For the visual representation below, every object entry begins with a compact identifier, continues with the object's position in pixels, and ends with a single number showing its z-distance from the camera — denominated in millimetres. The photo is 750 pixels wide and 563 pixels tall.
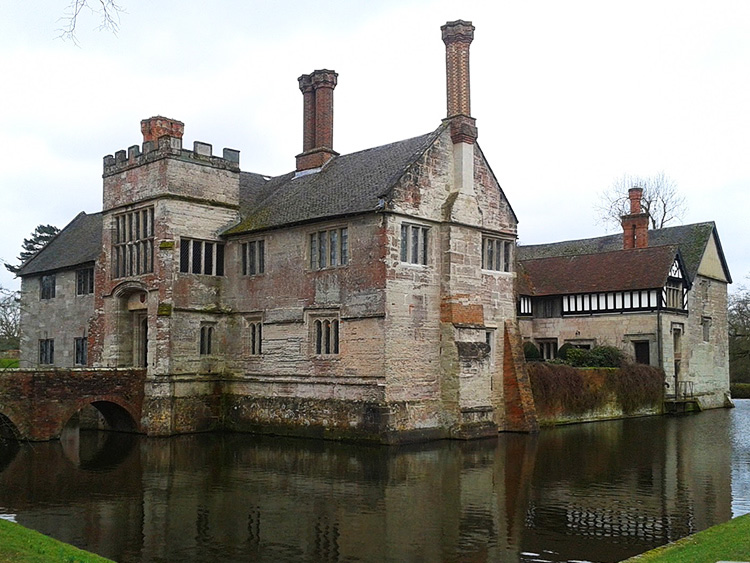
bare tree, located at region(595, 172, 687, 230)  59625
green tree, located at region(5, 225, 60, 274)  65938
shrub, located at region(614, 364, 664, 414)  34688
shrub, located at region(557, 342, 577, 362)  37350
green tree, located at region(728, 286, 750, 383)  54562
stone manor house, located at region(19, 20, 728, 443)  25188
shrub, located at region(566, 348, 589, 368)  34844
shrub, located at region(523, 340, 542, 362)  37938
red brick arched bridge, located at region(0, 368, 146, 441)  24609
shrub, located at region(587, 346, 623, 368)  34969
